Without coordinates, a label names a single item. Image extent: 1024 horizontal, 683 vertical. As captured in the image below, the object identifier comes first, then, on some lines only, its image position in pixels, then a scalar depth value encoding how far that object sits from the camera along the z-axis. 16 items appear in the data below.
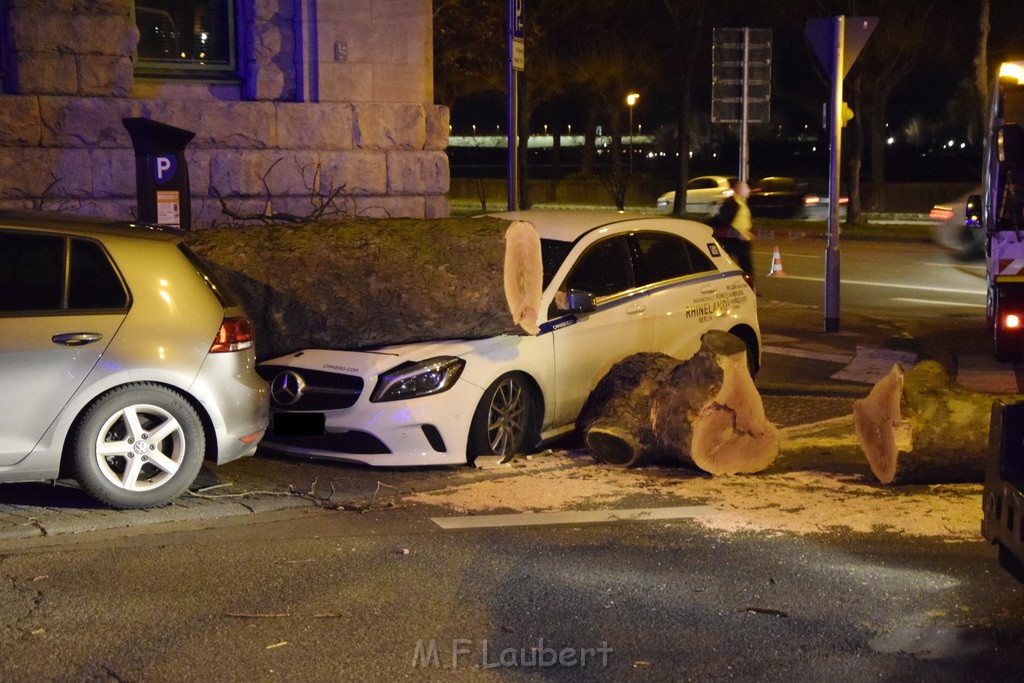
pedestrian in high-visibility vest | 13.47
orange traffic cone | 21.36
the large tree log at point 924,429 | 7.21
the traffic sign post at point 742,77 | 16.27
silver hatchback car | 6.50
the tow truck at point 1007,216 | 11.38
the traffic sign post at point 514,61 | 11.73
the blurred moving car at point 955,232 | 25.30
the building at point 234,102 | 12.16
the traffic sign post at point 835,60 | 12.98
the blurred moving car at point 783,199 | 39.00
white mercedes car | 7.66
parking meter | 10.01
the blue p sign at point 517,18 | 11.76
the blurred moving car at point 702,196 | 40.59
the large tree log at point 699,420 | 7.80
